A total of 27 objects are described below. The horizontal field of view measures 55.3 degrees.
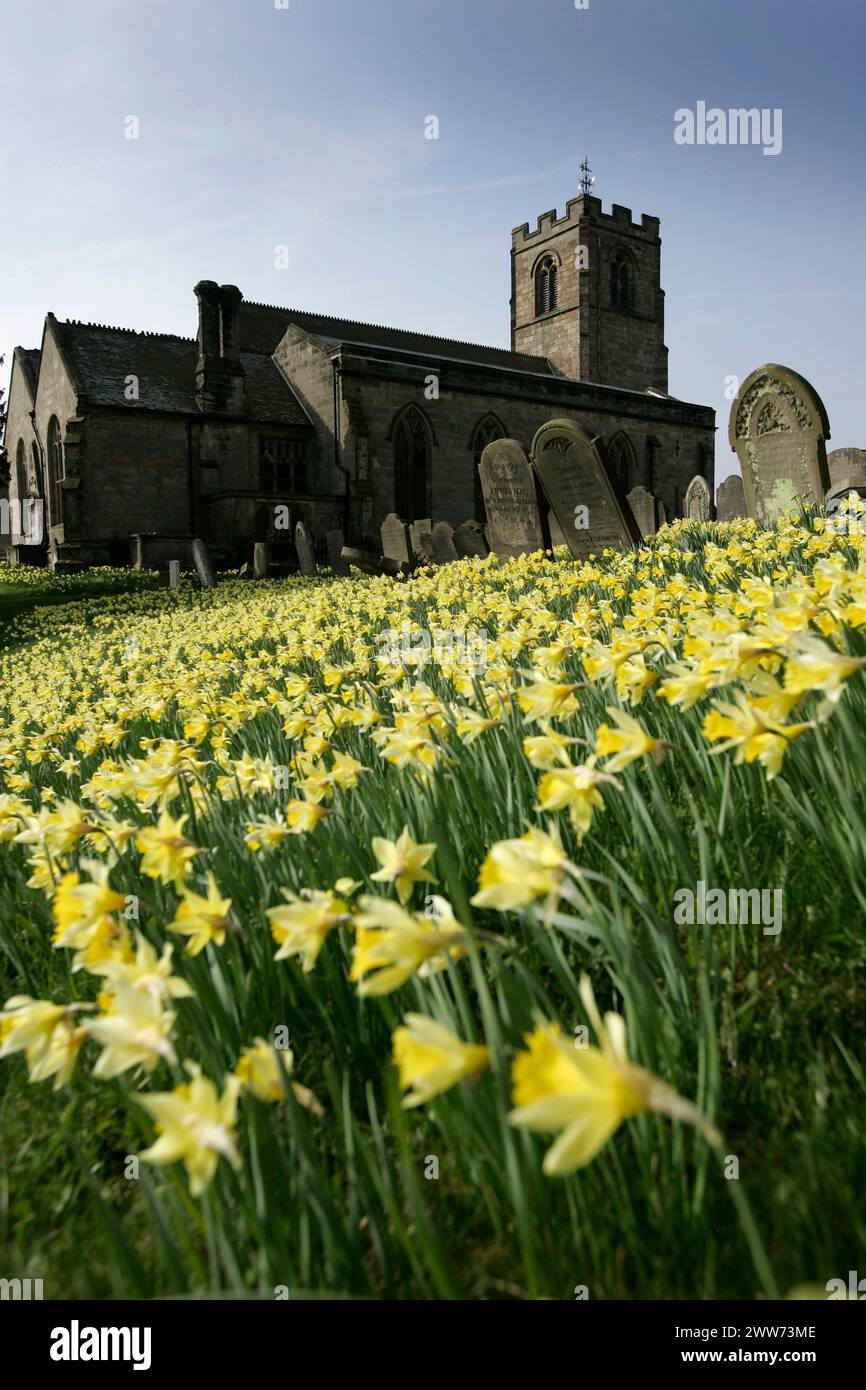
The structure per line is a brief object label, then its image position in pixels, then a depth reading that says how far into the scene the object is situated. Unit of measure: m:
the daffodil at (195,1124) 0.79
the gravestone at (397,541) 15.49
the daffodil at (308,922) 1.10
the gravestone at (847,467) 16.27
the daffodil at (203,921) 1.23
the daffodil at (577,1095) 0.60
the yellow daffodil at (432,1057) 0.72
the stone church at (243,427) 26.19
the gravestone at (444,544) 15.09
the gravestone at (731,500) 20.08
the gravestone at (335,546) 26.30
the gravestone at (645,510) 14.90
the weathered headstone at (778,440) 9.31
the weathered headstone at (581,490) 9.22
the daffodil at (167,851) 1.38
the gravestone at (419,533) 15.84
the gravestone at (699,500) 20.09
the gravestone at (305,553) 19.17
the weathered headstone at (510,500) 11.47
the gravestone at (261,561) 21.48
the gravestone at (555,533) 12.52
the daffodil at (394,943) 0.86
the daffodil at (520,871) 0.94
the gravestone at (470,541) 14.66
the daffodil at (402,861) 1.16
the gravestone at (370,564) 13.87
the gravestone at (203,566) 19.06
